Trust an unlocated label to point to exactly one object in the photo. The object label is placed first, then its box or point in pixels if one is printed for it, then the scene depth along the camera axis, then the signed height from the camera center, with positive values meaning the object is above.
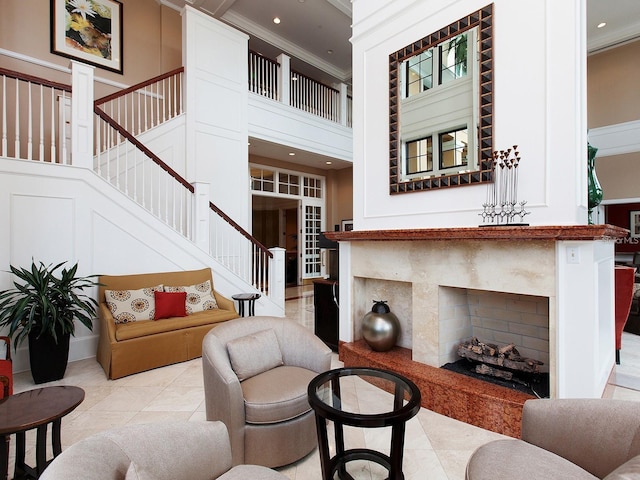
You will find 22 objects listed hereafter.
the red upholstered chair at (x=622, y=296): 3.32 -0.59
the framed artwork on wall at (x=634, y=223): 7.28 +0.34
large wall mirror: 2.55 +1.14
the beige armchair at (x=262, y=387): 1.78 -0.86
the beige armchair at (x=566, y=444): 1.19 -0.81
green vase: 2.46 +0.39
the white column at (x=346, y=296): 3.44 -0.61
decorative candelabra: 2.34 +0.34
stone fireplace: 2.02 -0.40
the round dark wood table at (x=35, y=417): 1.46 -0.82
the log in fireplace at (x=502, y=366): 2.39 -1.02
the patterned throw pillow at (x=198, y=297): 3.96 -0.71
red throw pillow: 3.66 -0.74
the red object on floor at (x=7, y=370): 2.06 -0.87
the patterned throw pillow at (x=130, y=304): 3.48 -0.70
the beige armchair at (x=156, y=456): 0.86 -0.67
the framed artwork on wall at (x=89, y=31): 5.18 +3.47
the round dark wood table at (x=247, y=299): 4.13 -0.78
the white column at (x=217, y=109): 5.57 +2.35
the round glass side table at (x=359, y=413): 1.44 -0.80
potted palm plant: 2.93 -0.70
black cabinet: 3.83 -0.86
